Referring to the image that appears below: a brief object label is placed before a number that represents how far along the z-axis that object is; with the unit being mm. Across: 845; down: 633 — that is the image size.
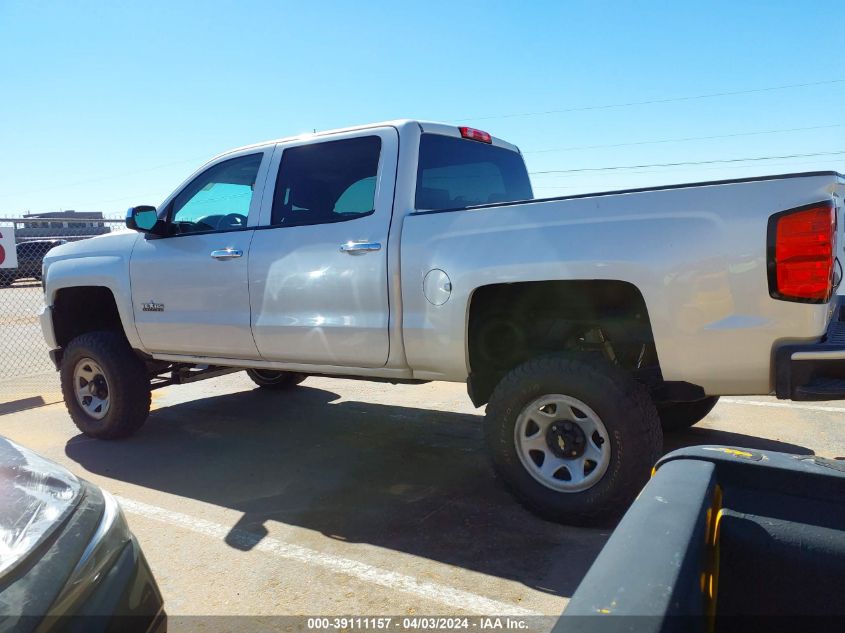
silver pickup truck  2820
